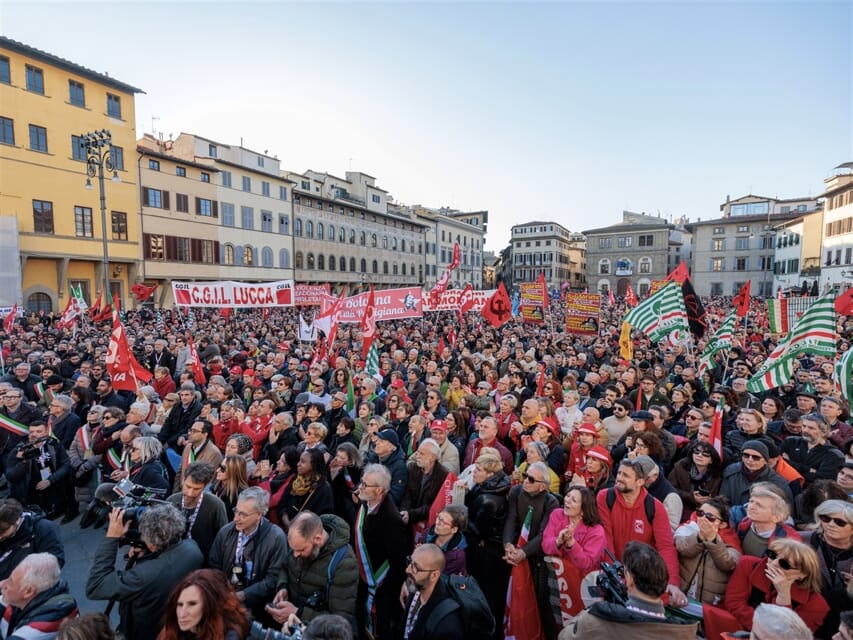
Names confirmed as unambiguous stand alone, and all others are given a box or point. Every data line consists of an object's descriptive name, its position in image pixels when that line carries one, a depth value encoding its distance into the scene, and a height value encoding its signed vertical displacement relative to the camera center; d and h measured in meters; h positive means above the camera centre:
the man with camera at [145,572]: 2.91 -1.74
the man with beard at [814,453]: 4.53 -1.61
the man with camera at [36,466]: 5.74 -2.17
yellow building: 26.47 +6.45
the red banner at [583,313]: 15.56 -0.83
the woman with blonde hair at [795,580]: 2.62 -1.60
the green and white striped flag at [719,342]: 9.34 -1.06
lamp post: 18.27 +5.54
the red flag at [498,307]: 15.32 -0.63
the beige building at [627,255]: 69.94 +4.84
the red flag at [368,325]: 11.02 -0.87
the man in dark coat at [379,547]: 3.80 -2.06
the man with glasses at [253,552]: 3.40 -1.91
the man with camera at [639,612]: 2.43 -1.67
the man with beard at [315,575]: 3.21 -1.96
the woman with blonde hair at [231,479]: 4.38 -1.76
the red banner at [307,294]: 19.62 -0.29
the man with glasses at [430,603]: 2.89 -1.95
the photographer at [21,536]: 3.38 -1.81
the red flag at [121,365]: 7.82 -1.27
